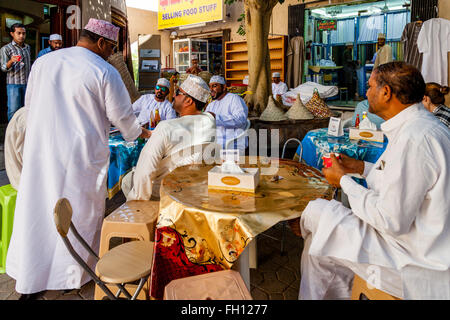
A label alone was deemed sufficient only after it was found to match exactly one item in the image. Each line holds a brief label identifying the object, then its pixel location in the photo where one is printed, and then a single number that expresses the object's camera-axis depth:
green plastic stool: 2.58
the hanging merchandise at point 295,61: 11.55
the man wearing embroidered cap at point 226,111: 4.86
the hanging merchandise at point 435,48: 7.40
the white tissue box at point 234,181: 1.85
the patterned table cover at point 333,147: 3.16
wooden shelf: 12.42
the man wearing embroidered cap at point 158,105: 5.28
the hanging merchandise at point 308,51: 12.01
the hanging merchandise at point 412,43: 8.02
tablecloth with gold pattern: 1.58
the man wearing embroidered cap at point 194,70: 9.06
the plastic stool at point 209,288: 1.39
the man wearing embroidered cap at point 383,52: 8.81
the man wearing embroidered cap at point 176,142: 2.39
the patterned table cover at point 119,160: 3.12
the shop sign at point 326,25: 12.71
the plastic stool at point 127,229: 2.15
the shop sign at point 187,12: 13.41
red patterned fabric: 1.72
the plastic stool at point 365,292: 1.46
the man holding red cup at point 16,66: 6.39
